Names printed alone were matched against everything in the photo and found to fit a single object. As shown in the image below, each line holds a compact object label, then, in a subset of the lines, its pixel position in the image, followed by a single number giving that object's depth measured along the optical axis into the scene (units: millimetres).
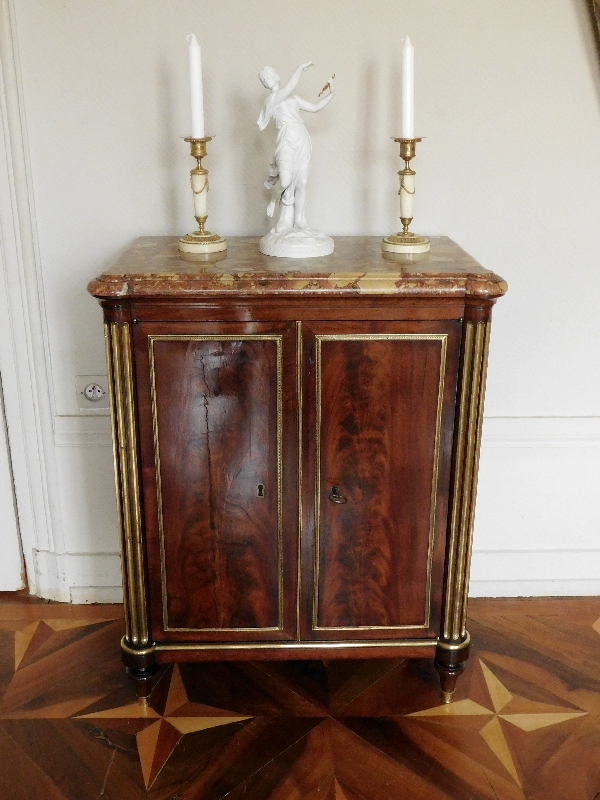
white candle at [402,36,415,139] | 1514
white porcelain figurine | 1552
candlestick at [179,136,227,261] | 1588
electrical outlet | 1972
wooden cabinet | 1444
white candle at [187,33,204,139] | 1482
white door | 2051
